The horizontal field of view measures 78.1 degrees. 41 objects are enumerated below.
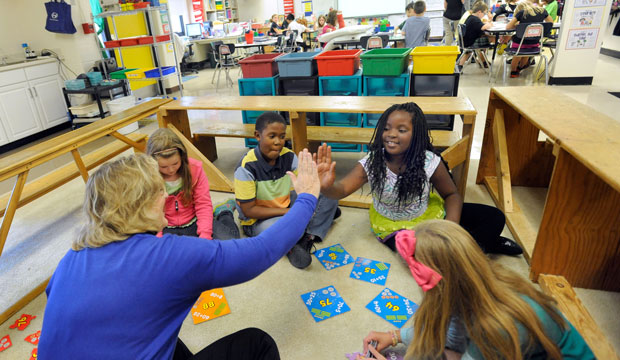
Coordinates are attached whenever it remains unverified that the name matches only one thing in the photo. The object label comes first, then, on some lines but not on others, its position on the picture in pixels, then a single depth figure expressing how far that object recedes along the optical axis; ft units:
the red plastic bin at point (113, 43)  17.53
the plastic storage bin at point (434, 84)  11.35
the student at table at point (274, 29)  33.53
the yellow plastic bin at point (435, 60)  10.96
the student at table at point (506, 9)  29.50
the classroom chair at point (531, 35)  18.47
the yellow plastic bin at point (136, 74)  17.34
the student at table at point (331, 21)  26.71
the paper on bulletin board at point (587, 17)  16.95
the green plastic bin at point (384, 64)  11.06
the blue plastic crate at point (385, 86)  11.71
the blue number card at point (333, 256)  7.34
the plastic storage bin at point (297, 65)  12.09
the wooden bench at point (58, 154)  7.01
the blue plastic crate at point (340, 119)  12.41
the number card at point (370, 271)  6.82
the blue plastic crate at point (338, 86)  12.30
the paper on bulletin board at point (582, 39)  17.60
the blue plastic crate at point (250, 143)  13.18
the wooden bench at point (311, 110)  8.34
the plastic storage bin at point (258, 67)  12.47
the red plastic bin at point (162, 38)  18.40
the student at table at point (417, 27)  20.03
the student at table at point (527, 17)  19.43
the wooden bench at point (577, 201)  5.29
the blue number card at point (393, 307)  5.89
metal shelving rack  17.21
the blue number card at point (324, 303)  6.12
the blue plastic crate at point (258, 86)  12.72
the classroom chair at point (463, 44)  22.23
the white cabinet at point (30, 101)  14.97
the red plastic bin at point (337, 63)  11.73
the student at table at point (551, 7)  23.47
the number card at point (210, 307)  6.23
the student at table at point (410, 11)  20.90
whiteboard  37.24
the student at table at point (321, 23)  30.09
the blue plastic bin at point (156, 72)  18.43
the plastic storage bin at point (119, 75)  17.71
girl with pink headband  3.10
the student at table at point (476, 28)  21.99
